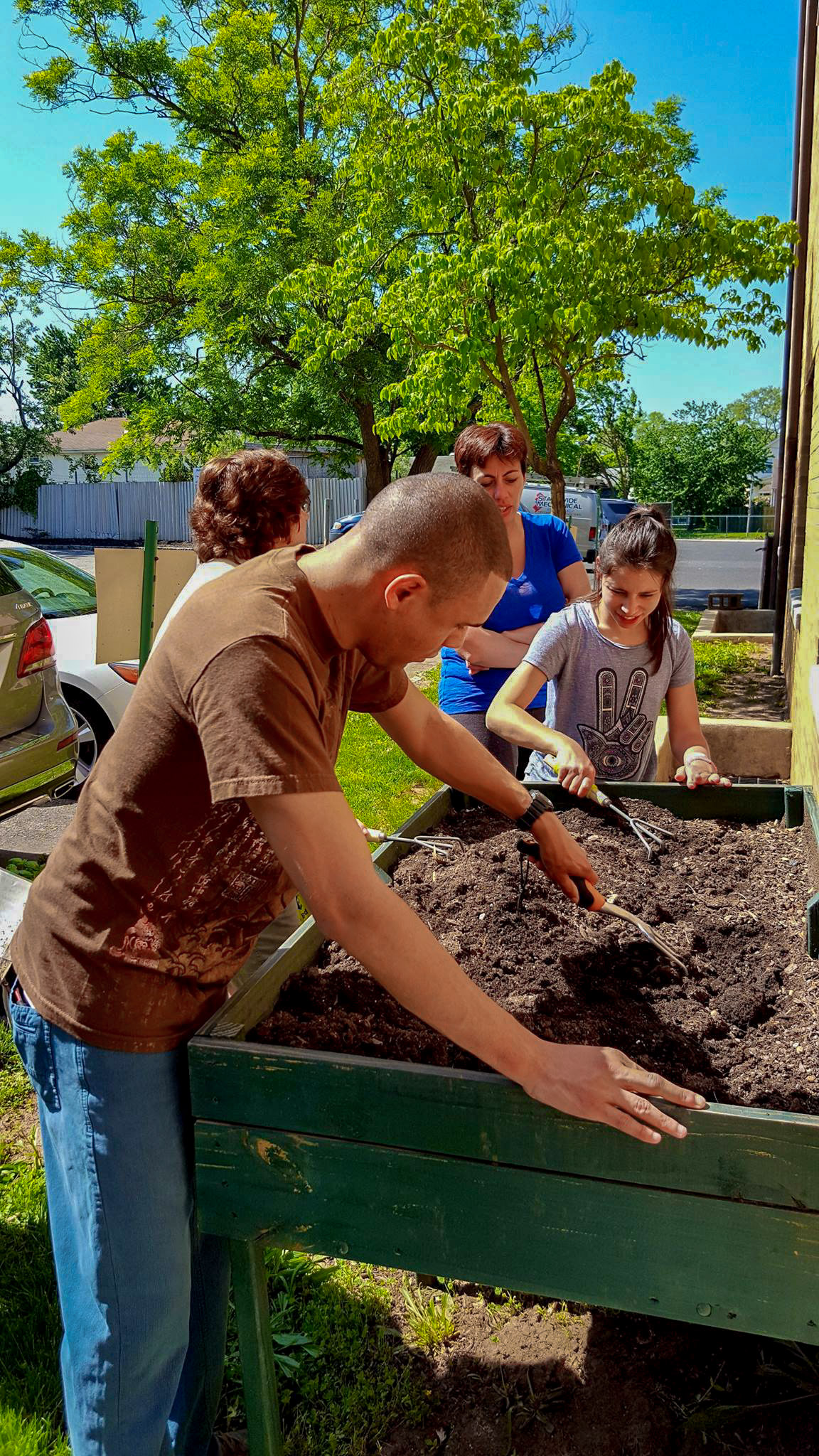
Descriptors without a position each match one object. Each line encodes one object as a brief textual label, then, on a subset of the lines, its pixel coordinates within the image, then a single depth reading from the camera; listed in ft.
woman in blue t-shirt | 10.88
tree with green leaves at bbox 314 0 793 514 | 30.94
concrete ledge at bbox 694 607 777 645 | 44.37
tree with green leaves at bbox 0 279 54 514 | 119.24
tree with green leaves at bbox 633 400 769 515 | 186.50
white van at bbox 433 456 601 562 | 67.74
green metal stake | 14.26
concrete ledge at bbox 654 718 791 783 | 18.97
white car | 21.47
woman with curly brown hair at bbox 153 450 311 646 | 9.26
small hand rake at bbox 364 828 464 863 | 8.32
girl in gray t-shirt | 9.14
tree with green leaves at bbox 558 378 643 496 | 79.77
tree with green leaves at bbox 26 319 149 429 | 149.59
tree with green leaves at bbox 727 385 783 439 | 280.92
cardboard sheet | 14.53
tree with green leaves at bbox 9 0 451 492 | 61.98
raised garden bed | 4.29
